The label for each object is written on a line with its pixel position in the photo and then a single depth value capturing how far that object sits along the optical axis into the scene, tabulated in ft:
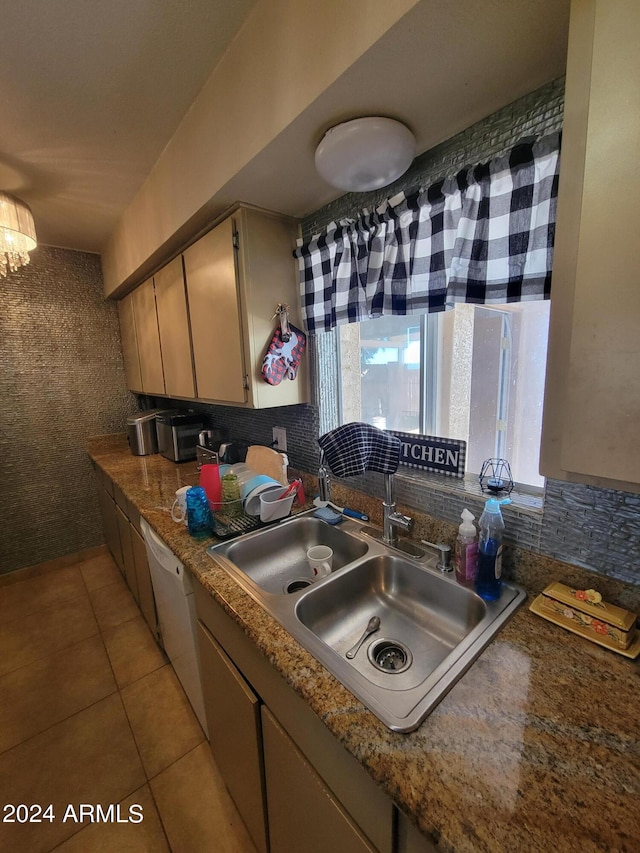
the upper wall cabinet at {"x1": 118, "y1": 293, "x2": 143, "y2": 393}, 8.09
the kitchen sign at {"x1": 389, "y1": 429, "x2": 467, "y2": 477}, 3.53
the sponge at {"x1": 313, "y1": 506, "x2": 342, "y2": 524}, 4.20
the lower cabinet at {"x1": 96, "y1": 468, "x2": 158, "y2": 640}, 5.72
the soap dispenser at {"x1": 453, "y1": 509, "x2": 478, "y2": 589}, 2.93
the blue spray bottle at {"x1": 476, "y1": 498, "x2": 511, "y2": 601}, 2.77
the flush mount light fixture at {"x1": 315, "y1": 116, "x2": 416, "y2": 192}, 2.72
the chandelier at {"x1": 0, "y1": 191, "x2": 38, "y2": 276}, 4.98
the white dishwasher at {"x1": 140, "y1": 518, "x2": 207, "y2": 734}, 3.82
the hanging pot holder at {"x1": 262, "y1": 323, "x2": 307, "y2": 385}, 4.44
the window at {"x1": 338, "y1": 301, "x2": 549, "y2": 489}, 3.26
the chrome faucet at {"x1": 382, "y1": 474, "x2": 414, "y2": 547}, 3.67
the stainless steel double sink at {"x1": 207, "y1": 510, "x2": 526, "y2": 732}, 2.14
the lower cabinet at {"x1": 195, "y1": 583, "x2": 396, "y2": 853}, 1.97
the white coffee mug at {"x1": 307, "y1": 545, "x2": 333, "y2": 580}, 3.58
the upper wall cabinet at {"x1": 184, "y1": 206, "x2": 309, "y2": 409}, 4.29
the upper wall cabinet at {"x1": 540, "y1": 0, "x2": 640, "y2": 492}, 1.47
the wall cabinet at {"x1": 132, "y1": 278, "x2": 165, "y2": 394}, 6.88
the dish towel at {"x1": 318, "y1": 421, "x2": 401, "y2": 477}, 3.64
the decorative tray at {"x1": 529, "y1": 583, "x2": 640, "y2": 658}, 2.28
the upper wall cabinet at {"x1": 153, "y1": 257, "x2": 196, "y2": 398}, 5.74
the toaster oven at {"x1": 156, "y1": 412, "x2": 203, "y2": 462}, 7.18
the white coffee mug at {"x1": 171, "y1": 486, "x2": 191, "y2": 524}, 4.42
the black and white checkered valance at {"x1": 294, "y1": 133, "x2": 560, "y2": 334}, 2.59
